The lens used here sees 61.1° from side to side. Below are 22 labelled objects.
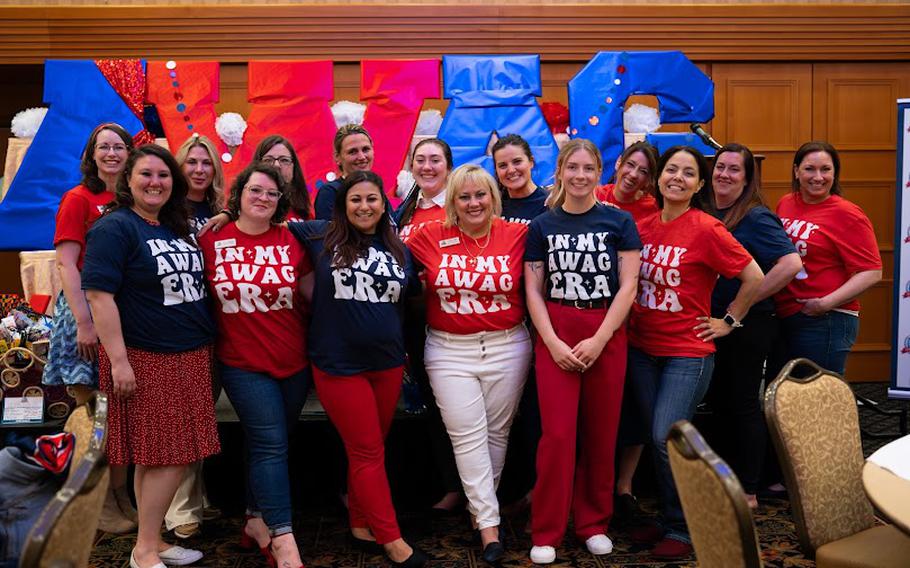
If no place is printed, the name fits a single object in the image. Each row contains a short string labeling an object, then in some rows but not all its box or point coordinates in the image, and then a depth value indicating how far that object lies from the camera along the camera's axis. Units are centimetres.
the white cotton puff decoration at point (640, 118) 495
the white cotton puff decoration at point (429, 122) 503
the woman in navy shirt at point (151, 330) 262
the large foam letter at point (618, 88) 479
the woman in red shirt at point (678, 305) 292
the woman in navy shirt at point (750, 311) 322
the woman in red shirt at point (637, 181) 339
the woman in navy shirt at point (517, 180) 336
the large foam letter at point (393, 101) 489
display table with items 357
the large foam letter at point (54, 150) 461
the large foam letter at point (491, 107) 477
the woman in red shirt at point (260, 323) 279
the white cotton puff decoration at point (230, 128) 479
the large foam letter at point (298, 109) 482
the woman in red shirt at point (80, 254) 293
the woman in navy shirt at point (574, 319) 291
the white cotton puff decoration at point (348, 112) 493
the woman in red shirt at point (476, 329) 294
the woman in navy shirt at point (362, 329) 281
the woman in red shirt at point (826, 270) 343
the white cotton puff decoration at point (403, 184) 493
